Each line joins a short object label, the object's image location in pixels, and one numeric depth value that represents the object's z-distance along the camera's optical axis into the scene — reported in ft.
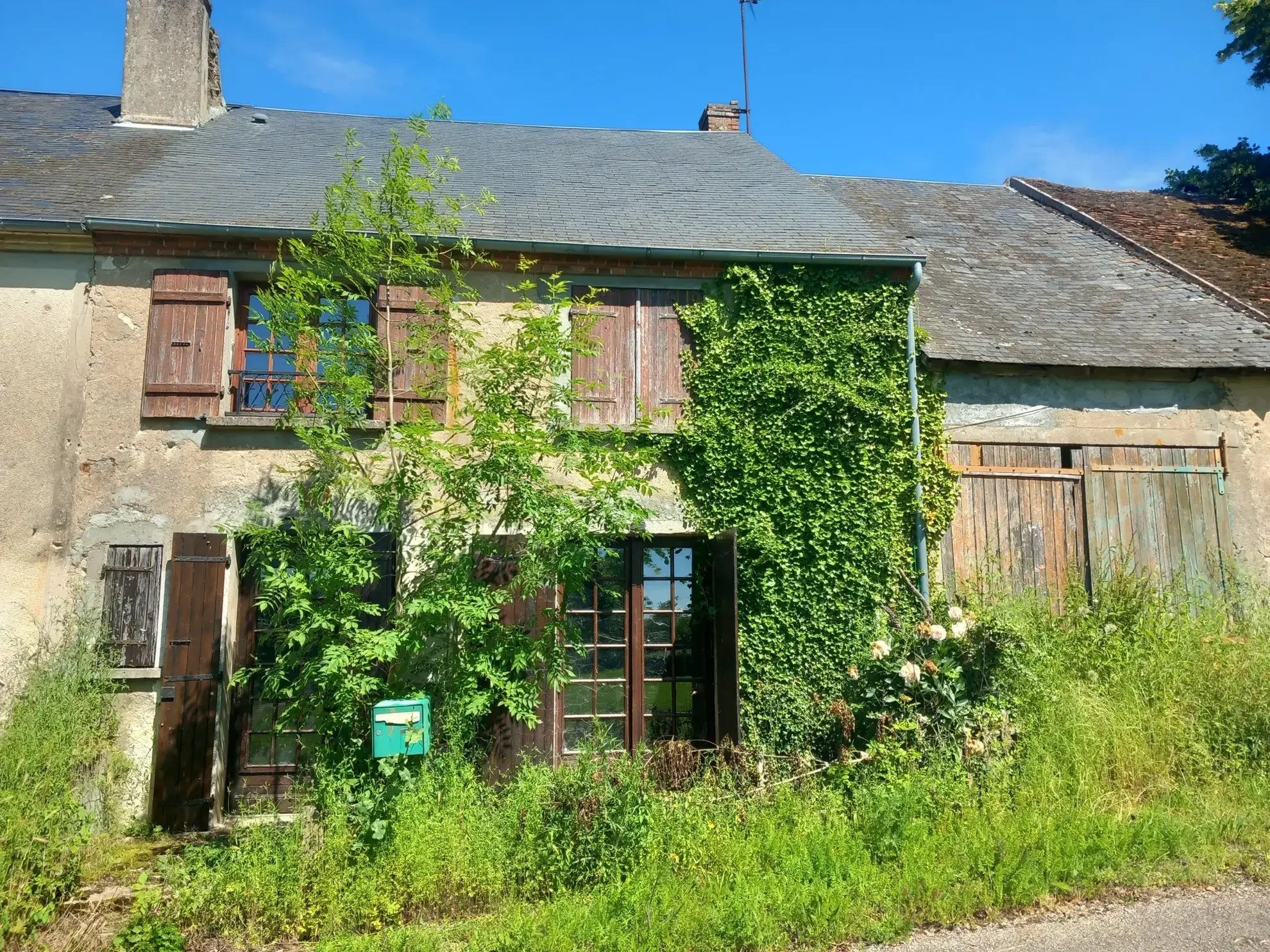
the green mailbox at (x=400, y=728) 17.04
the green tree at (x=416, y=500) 18.56
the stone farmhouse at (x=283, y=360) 22.35
